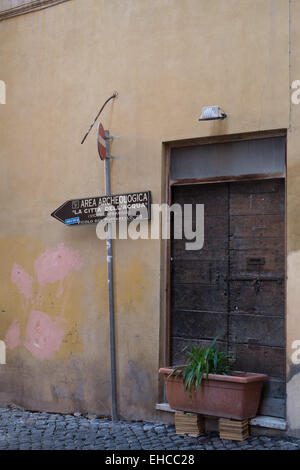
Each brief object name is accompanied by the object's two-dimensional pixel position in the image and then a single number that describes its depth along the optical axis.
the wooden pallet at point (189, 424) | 6.08
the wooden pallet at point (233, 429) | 5.84
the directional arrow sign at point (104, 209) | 6.75
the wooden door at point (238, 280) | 6.14
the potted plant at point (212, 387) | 5.83
